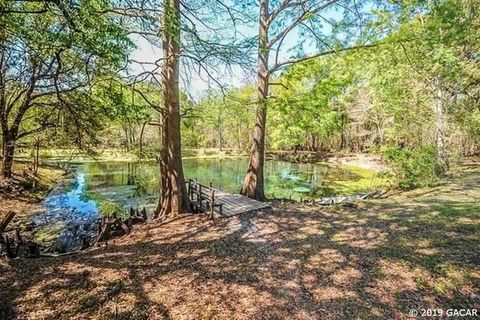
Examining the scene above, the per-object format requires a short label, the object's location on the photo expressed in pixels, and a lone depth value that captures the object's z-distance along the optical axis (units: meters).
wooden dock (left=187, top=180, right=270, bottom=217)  8.59
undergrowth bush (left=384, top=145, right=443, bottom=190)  12.45
